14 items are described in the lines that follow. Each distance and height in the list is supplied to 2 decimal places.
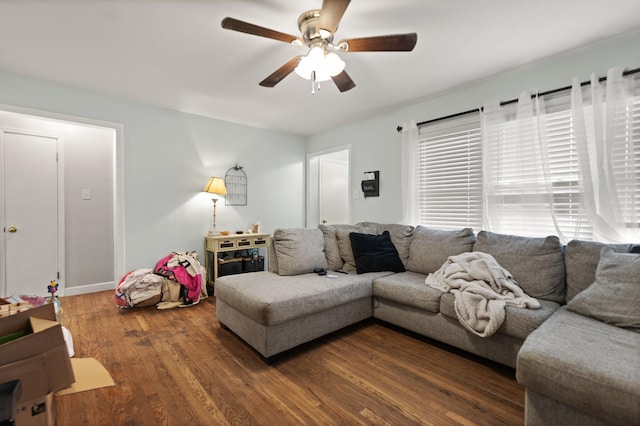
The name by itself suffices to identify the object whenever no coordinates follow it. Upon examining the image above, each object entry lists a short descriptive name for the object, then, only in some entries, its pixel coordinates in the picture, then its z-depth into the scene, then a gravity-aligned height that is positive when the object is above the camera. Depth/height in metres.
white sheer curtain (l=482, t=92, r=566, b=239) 2.63 +0.39
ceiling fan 1.71 +1.13
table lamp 4.00 +0.38
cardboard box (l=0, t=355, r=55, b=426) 0.93 -0.59
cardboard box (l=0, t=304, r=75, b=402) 0.92 -0.47
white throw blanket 1.97 -0.61
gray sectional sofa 1.29 -0.67
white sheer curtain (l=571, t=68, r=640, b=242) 2.20 +0.41
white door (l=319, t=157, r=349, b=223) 5.53 +0.46
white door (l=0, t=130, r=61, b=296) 3.31 +0.06
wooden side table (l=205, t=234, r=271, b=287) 3.88 -0.44
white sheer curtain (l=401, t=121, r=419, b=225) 3.62 +0.53
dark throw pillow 3.01 -0.45
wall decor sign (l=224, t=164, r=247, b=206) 4.43 +0.45
